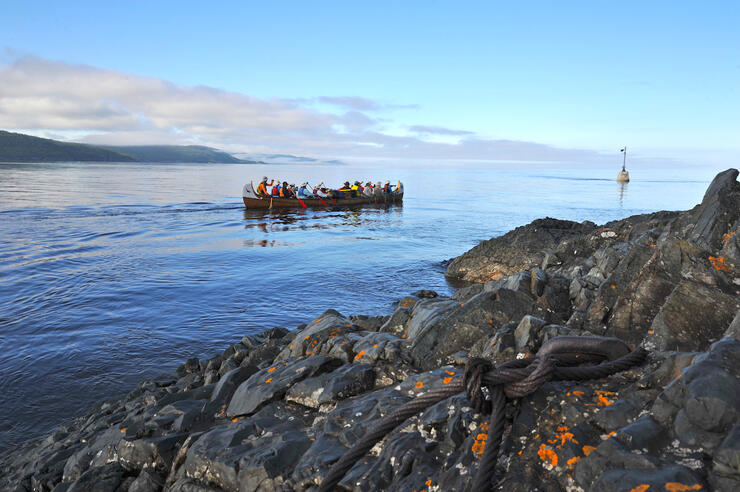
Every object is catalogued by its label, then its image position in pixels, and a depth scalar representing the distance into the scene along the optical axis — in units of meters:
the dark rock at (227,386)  6.04
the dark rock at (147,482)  4.77
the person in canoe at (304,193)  47.00
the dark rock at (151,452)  5.05
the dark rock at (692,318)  3.97
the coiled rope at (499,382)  2.78
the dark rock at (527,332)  4.57
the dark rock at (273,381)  5.49
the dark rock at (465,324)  5.68
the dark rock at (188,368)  9.69
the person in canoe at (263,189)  44.84
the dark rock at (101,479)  5.06
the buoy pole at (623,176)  127.14
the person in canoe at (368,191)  53.91
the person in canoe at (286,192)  46.07
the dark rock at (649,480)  2.19
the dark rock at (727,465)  2.14
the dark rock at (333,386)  5.05
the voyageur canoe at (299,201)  45.09
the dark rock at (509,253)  18.12
